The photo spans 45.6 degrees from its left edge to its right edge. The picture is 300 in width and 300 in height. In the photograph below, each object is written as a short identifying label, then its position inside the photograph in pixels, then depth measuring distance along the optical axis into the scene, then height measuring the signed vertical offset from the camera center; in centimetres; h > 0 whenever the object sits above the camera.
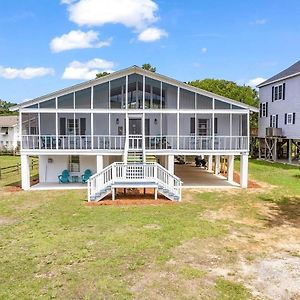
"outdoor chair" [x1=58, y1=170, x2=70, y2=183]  2219 -296
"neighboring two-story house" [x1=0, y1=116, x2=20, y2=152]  5362 -83
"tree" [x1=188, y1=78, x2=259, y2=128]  5662 +632
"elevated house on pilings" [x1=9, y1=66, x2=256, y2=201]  2059 +27
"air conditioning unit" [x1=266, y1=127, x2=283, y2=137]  3544 -31
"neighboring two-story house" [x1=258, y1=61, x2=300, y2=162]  3275 +159
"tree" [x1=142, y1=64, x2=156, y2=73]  5869 +1029
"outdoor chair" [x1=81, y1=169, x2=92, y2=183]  2206 -283
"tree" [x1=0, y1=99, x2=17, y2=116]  12118 +883
